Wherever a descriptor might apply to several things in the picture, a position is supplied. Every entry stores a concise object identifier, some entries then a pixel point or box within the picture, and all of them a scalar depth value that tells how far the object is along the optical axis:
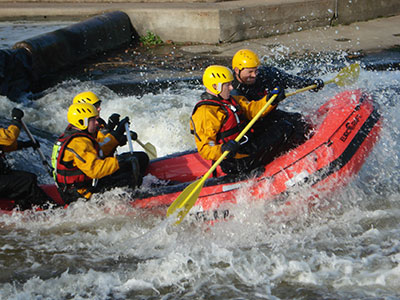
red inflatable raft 10.41
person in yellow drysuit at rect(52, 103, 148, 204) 10.05
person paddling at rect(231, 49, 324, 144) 11.59
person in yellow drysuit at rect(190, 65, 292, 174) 10.01
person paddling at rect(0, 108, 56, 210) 10.86
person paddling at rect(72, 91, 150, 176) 11.48
